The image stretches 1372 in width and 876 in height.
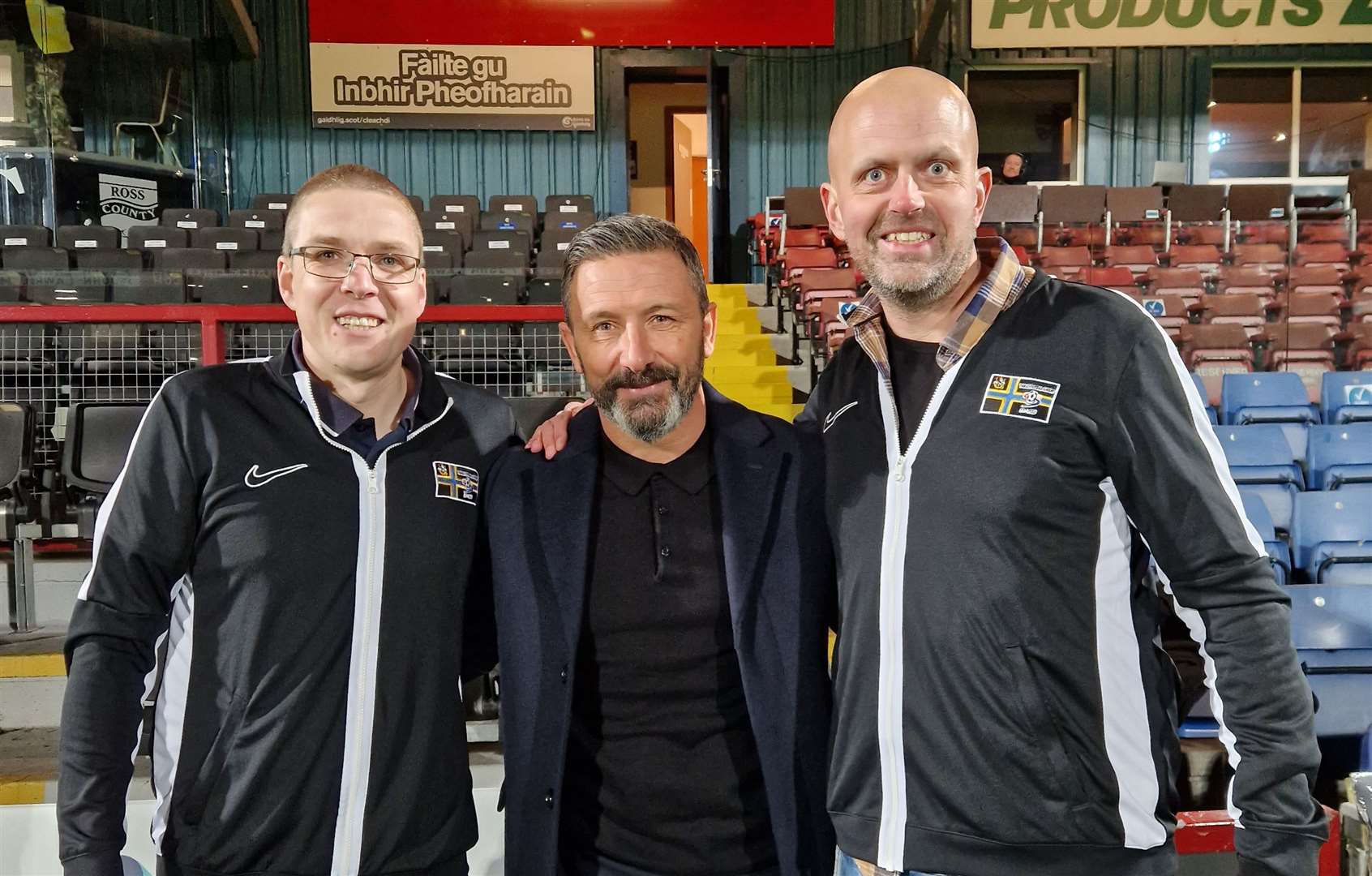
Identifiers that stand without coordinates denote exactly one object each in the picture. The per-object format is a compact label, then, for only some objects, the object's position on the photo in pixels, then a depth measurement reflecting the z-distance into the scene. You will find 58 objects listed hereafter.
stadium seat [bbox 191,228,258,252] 8.08
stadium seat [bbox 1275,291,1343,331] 5.07
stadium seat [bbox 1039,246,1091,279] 5.94
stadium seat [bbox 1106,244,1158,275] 5.80
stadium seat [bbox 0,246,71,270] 7.06
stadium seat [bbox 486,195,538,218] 9.90
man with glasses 1.36
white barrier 2.17
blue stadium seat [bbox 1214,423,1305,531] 4.03
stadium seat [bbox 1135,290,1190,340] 5.49
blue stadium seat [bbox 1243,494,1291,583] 3.51
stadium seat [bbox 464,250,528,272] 7.54
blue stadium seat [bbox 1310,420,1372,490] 4.10
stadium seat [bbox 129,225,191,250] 8.08
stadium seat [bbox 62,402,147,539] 3.21
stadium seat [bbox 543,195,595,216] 9.80
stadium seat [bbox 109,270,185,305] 4.14
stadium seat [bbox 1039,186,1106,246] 8.04
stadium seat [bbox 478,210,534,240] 9.39
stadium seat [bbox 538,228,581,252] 8.66
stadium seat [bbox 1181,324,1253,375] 5.23
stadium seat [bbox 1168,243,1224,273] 5.57
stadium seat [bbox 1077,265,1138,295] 5.76
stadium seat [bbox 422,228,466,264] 7.95
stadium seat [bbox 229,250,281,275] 7.16
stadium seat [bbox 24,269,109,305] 4.05
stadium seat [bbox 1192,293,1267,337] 5.25
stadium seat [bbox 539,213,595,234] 9.19
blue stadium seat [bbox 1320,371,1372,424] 4.72
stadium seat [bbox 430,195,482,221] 9.70
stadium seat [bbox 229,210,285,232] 9.05
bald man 1.22
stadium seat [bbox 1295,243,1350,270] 5.29
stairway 6.31
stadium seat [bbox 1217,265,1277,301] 5.29
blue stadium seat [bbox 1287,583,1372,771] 3.04
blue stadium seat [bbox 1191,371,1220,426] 4.75
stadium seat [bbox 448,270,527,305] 5.08
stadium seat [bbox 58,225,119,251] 7.96
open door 10.54
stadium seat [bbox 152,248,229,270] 7.24
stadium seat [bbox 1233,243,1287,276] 5.35
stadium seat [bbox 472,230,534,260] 8.41
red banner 9.91
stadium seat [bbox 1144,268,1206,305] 5.57
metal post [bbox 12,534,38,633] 3.41
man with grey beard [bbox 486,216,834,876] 1.42
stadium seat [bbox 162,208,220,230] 9.02
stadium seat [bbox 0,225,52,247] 7.49
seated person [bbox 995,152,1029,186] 9.92
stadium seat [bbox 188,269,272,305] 4.39
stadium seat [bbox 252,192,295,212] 9.72
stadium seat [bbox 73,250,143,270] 7.37
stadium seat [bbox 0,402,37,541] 3.25
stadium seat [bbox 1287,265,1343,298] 5.09
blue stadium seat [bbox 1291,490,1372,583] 3.61
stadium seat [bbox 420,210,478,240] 9.12
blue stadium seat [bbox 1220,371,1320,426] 4.64
